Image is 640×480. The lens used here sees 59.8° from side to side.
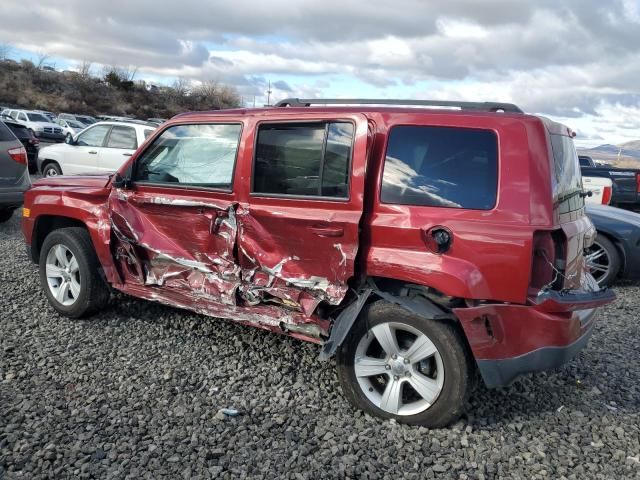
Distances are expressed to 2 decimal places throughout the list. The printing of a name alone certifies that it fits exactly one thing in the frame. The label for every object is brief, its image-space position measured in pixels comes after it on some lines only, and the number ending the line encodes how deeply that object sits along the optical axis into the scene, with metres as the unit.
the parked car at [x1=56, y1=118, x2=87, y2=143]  29.92
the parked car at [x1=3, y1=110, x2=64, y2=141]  26.53
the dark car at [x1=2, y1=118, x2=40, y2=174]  14.64
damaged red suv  3.06
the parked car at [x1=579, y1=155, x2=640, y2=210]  11.41
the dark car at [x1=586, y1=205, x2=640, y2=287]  6.51
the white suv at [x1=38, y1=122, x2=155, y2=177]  10.33
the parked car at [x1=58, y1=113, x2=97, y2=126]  32.94
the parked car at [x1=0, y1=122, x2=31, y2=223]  7.88
